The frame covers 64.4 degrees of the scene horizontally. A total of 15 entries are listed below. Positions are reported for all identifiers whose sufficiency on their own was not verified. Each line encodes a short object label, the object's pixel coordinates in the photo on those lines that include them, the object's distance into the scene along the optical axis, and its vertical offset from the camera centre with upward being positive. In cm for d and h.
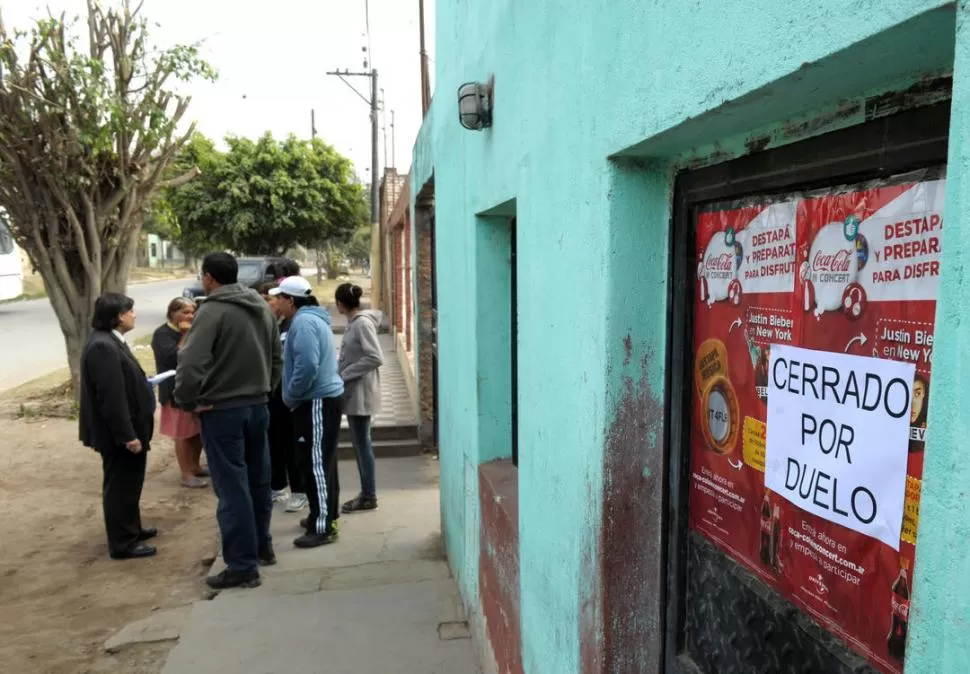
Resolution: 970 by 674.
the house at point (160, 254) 6719 +144
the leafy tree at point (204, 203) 2361 +201
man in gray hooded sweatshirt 430 -70
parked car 1719 -7
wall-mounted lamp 312 +65
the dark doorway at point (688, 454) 122 -47
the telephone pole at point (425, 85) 874 +213
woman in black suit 475 -92
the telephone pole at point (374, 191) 2064 +218
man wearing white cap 480 -79
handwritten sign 122 -30
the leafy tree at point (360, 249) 6234 +160
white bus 2384 -2
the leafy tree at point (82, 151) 811 +131
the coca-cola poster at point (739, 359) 154 -20
